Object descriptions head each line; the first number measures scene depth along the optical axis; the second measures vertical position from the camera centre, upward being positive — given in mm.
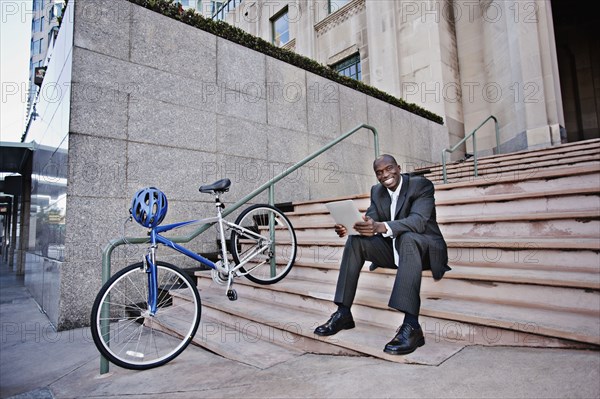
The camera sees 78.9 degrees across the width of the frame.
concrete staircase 2371 -504
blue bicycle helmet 2930 +254
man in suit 2430 -128
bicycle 2729 -398
